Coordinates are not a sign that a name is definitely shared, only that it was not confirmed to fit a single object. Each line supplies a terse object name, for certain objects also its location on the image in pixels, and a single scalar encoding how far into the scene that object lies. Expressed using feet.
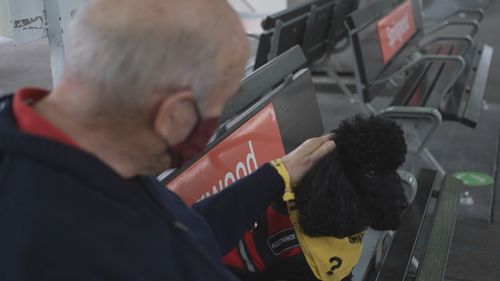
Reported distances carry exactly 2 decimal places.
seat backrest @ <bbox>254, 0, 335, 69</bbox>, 11.18
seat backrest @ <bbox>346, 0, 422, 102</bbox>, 11.59
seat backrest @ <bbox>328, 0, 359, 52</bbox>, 15.26
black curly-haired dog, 5.12
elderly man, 2.77
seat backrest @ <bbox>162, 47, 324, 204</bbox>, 5.69
